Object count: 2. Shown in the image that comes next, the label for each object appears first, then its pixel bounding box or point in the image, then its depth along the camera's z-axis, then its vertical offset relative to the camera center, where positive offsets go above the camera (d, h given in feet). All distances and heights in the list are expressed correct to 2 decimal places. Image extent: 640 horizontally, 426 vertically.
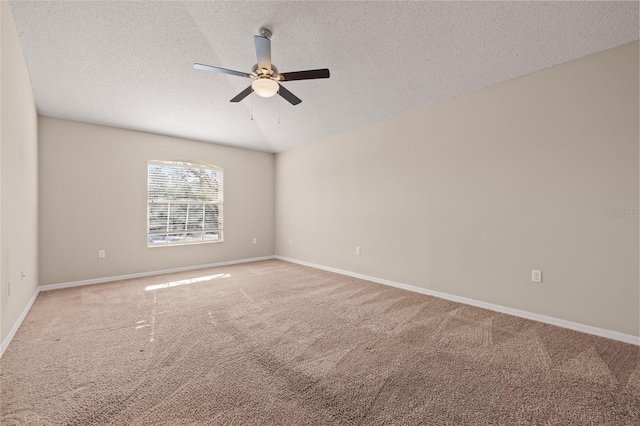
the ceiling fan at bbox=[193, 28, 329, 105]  7.93 +4.28
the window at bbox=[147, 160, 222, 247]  16.19 +0.71
